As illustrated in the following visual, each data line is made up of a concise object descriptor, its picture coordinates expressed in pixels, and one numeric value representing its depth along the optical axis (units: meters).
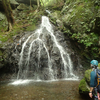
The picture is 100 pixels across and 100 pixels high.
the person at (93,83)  2.44
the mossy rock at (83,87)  3.85
